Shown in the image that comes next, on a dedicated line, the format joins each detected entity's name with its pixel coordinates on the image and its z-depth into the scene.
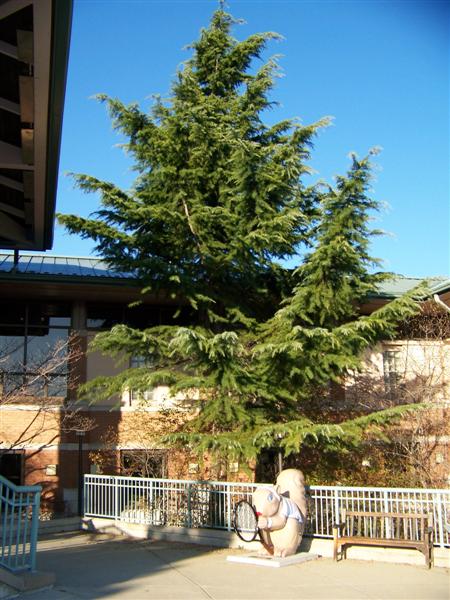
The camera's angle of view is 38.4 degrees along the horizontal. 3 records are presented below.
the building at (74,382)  17.34
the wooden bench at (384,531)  10.24
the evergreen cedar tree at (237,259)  12.59
